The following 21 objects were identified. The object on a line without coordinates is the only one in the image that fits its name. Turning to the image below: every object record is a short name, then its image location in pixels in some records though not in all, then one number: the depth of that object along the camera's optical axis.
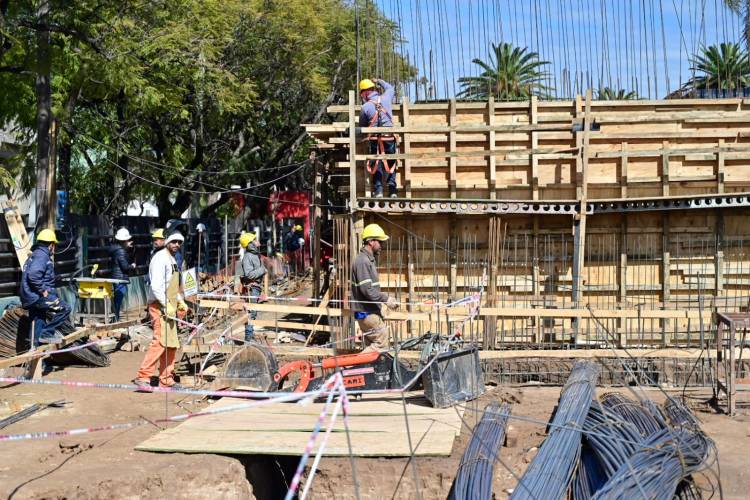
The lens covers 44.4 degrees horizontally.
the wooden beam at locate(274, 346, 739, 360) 11.58
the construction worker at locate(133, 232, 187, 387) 10.98
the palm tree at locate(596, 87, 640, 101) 16.44
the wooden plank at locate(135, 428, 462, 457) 8.17
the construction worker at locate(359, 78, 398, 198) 13.91
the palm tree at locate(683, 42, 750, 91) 16.23
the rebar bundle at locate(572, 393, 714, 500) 7.29
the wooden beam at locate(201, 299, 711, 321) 11.70
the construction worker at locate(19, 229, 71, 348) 12.09
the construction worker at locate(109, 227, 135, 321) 16.95
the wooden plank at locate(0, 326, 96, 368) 10.84
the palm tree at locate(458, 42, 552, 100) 40.47
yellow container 14.95
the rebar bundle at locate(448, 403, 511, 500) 7.40
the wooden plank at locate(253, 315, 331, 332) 13.05
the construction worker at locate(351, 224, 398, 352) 10.82
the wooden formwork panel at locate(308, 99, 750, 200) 13.96
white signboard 13.06
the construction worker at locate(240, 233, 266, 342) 15.48
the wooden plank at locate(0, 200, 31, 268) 15.48
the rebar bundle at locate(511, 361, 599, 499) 7.36
